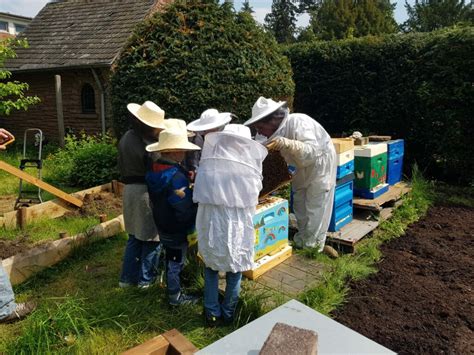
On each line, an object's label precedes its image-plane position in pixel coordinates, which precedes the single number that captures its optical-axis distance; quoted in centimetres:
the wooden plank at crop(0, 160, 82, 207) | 502
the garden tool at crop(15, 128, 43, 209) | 635
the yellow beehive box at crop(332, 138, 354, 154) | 462
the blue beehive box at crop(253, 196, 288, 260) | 384
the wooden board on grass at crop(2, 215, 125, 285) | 411
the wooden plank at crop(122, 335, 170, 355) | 245
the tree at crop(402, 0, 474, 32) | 3306
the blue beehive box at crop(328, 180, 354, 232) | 480
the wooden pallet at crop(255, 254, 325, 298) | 367
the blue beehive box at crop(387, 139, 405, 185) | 606
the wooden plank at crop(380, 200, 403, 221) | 550
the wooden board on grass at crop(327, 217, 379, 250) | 467
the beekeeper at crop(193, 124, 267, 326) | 303
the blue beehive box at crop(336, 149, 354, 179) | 468
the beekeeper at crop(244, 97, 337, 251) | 383
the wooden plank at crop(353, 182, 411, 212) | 535
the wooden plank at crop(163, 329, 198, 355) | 246
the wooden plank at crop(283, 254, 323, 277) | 402
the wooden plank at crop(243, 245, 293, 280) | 386
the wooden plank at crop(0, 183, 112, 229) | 554
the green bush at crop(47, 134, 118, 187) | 764
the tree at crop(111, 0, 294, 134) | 584
